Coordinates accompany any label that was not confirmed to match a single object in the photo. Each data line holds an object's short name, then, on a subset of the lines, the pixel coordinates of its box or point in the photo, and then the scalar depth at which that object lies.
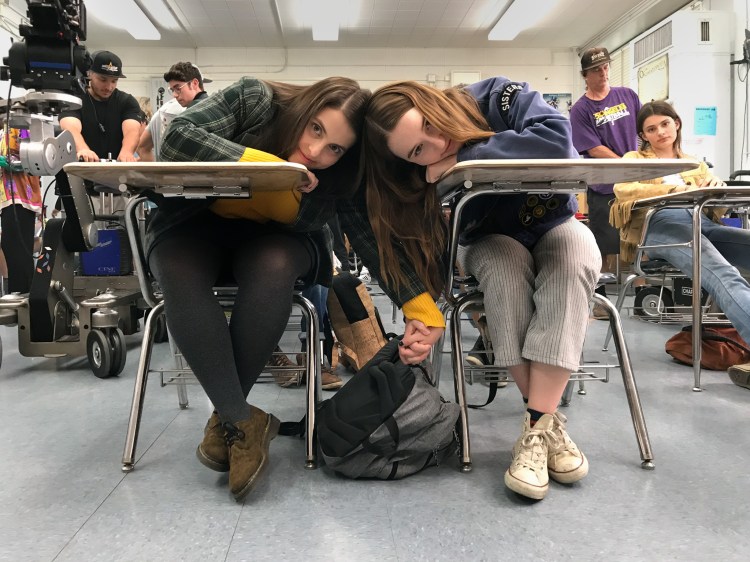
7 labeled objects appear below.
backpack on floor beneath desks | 1.10
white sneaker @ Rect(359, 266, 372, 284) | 4.25
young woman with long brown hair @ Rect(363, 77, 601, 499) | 1.04
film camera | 1.98
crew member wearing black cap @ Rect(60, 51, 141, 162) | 2.80
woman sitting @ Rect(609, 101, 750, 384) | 1.73
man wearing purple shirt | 3.12
